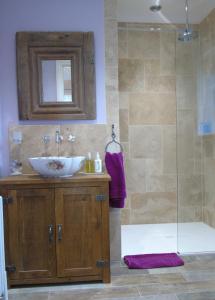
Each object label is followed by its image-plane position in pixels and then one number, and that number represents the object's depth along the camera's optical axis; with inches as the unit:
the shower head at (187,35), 120.7
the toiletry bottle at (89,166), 91.7
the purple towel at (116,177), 88.0
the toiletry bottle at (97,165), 90.8
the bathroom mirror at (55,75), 91.7
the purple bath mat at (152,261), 90.2
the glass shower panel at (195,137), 120.6
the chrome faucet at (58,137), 92.0
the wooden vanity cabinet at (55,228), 76.9
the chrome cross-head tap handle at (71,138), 93.3
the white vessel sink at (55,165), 74.2
